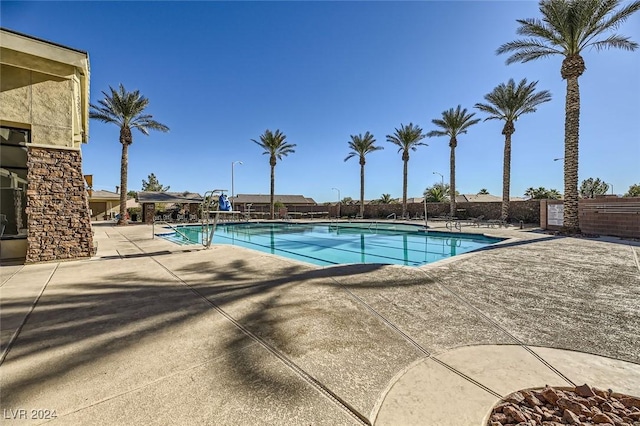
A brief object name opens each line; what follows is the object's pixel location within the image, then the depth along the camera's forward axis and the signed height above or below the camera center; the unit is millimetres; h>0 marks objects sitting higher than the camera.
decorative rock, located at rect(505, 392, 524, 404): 1967 -1433
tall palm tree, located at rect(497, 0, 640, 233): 11938 +8626
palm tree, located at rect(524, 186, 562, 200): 34188 +2545
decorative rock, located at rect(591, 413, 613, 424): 1771 -1417
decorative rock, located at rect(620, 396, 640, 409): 1934 -1431
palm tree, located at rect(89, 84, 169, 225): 21094 +7801
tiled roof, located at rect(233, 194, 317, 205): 45344 +1949
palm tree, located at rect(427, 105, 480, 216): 24891 +8210
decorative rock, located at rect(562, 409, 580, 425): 1754 -1404
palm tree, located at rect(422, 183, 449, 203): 31344 +1872
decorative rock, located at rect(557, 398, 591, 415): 1827 -1402
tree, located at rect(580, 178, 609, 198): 56662 +5717
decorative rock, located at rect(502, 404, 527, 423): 1762 -1407
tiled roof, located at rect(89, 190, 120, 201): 31383 +1605
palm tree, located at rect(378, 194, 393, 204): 39188 +1800
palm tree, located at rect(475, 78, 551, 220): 20000 +8404
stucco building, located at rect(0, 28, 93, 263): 6457 +1664
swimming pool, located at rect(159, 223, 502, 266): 10750 -1797
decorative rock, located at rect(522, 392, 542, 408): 1933 -1429
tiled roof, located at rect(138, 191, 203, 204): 23781 +966
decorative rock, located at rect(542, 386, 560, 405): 1962 -1411
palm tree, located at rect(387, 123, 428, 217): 29094 +7919
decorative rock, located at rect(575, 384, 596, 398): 2010 -1402
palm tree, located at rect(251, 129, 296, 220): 30125 +7443
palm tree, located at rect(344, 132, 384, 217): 32000 +7815
